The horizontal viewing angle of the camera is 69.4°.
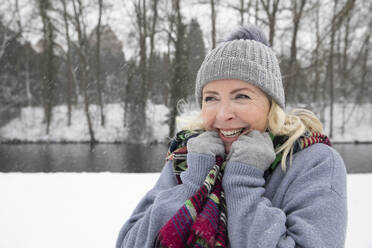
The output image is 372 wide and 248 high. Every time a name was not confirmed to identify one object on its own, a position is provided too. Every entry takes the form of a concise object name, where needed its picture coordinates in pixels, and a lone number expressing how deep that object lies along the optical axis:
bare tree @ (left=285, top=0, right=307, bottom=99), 12.35
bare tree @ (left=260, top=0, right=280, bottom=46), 13.12
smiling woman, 1.01
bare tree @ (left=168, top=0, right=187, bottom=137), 18.64
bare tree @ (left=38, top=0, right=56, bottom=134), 20.09
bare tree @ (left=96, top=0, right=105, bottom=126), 20.83
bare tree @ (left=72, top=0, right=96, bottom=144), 19.05
